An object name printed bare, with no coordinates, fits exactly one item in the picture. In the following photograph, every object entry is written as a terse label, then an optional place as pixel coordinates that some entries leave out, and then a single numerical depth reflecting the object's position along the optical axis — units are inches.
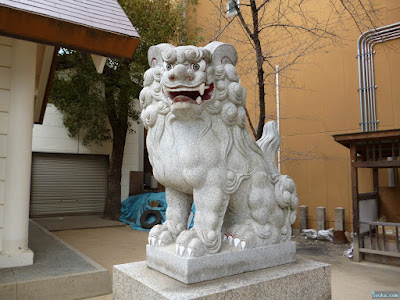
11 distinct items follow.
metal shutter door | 373.7
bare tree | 266.7
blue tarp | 322.3
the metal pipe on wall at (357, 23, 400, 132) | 247.0
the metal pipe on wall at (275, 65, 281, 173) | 298.1
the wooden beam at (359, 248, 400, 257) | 182.8
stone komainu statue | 78.5
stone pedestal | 71.2
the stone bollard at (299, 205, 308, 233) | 280.2
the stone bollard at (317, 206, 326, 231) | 265.9
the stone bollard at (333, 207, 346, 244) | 247.9
